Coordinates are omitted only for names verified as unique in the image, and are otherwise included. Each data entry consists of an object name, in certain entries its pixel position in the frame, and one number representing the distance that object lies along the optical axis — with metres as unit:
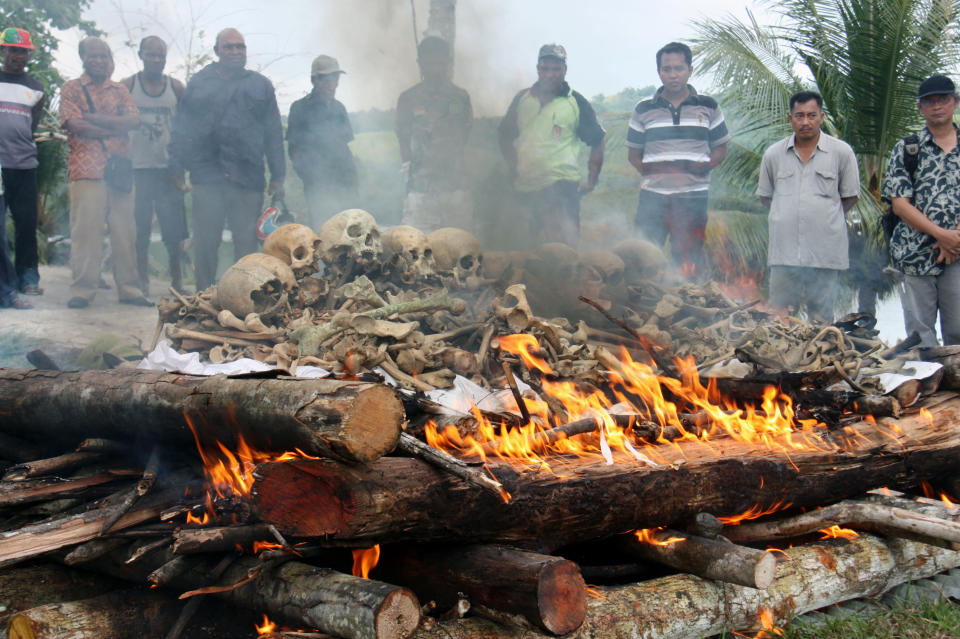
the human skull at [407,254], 6.48
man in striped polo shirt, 7.40
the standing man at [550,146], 8.07
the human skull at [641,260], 6.96
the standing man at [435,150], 9.21
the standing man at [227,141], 7.68
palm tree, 10.27
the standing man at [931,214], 5.53
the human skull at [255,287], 5.76
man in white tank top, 7.97
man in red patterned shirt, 7.57
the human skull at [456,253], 6.88
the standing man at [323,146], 8.06
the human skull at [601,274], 6.40
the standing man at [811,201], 6.41
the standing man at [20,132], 6.98
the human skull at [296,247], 6.45
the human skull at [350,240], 6.45
